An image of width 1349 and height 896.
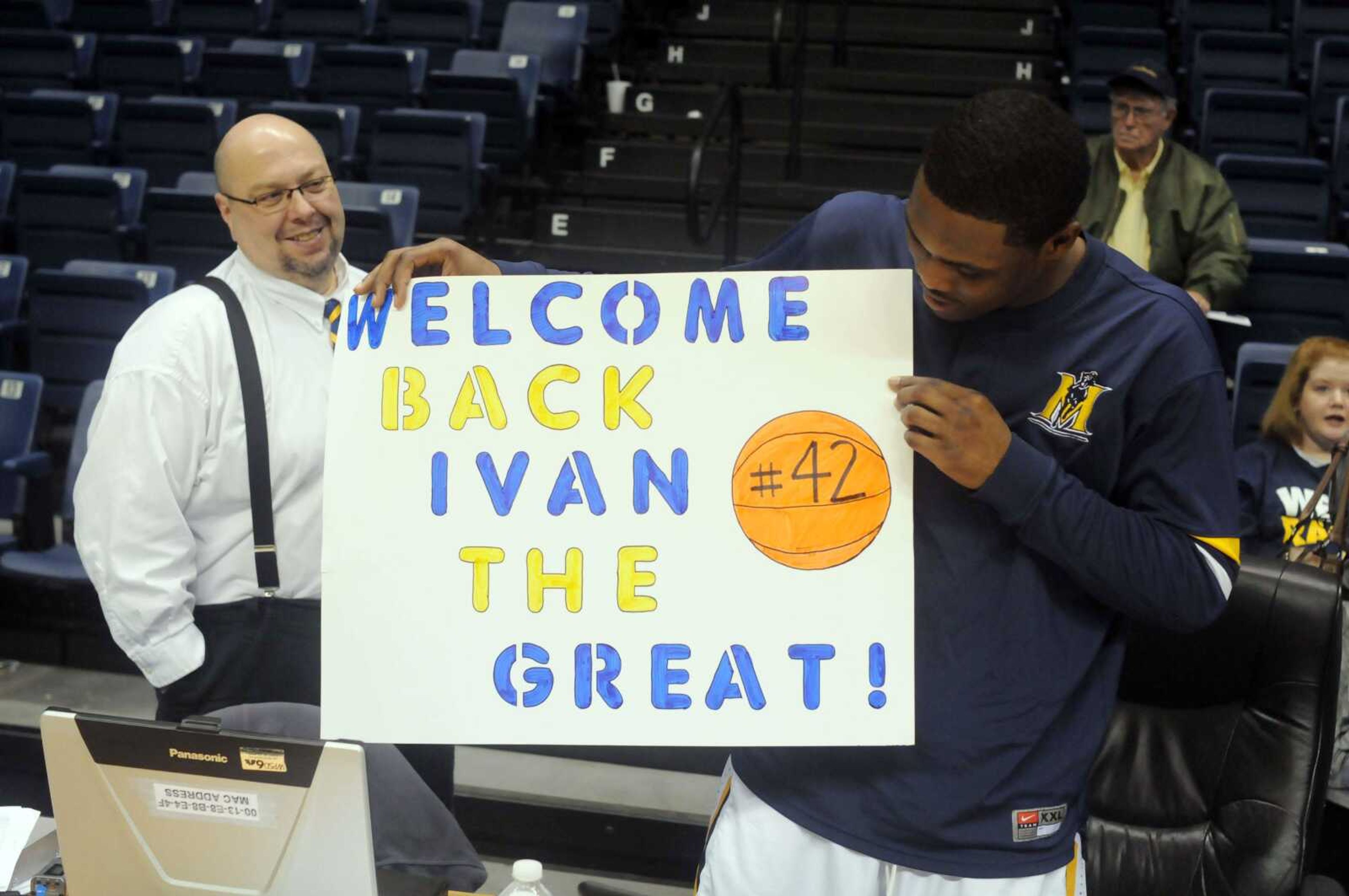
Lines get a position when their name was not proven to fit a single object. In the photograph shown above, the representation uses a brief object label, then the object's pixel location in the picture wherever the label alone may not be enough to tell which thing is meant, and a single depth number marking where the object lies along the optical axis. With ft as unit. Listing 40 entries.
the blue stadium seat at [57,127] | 21.97
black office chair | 6.25
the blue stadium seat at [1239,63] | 22.38
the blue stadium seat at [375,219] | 16.74
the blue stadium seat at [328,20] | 25.72
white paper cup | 24.52
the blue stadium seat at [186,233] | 18.01
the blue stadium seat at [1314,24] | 23.43
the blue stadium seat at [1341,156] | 19.89
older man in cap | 14.82
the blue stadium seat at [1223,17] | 24.02
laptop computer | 4.21
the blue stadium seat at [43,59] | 24.49
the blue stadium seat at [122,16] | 26.48
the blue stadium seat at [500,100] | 21.79
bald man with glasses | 6.51
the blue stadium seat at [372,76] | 22.91
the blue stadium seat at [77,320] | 15.64
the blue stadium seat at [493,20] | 26.35
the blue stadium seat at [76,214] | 18.93
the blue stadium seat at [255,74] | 23.21
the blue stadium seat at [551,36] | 23.95
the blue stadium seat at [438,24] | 25.21
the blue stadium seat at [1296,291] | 16.15
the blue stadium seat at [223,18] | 26.14
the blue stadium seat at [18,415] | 13.91
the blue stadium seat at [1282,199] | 18.71
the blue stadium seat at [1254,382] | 13.55
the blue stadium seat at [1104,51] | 22.74
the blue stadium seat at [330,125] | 20.49
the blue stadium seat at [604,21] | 25.30
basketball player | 3.96
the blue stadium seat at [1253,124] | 20.56
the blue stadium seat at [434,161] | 20.43
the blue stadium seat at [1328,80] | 21.75
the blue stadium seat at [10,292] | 17.12
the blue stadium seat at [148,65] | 24.11
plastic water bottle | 4.48
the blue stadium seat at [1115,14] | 24.22
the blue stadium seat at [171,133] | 21.39
